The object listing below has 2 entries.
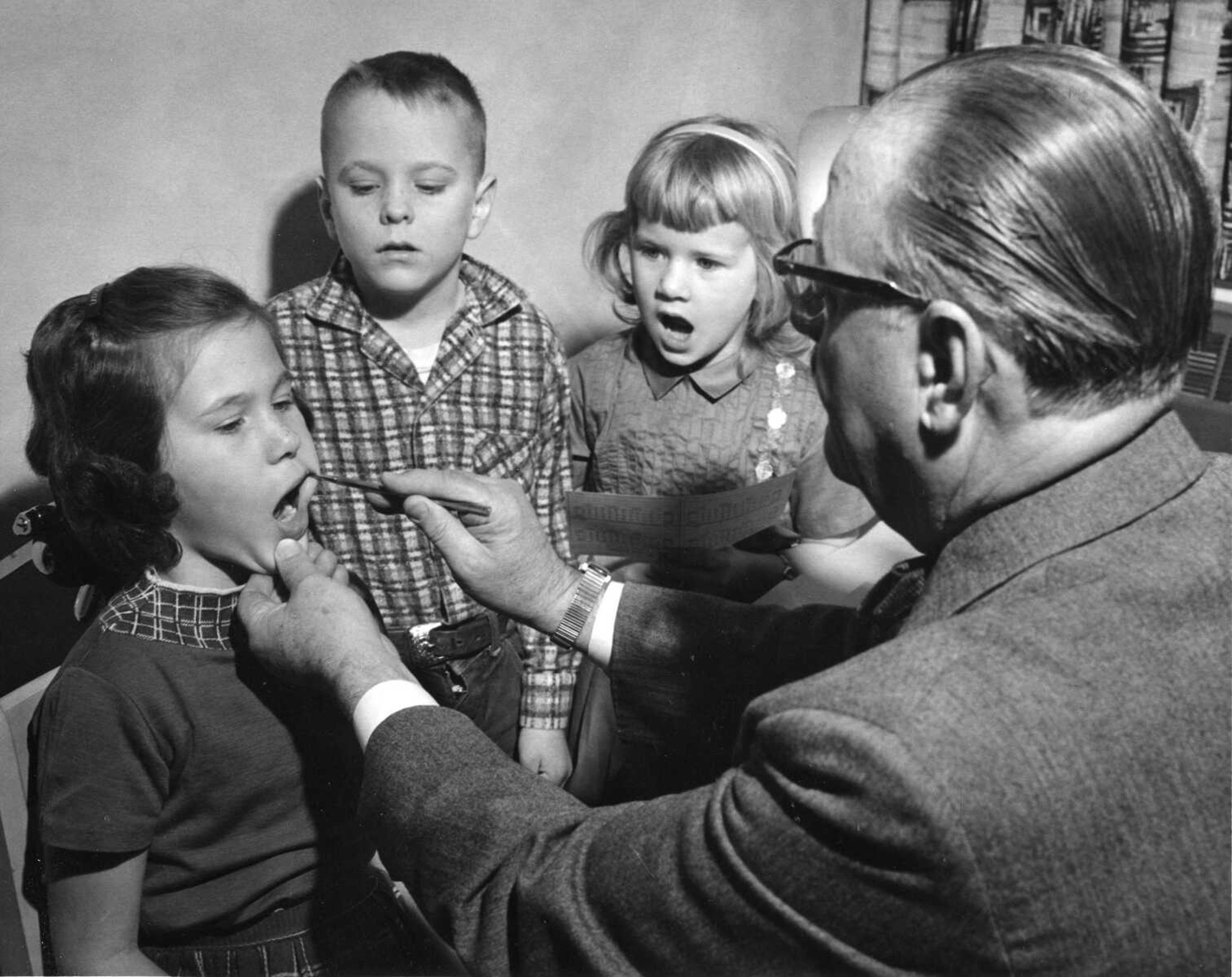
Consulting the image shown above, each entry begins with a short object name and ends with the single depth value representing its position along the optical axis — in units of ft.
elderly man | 2.36
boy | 5.01
